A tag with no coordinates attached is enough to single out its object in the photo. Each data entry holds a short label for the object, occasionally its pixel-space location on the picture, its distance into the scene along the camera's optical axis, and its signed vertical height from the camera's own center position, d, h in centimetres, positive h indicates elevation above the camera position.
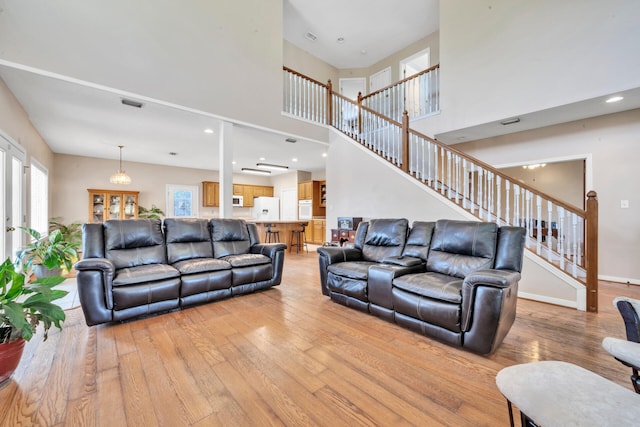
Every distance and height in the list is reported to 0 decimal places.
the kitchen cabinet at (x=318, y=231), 870 -57
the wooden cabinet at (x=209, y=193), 898 +68
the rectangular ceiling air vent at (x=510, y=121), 432 +155
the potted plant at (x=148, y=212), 763 +3
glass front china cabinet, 706 +23
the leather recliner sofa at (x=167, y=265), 257 -61
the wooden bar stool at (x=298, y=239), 761 -75
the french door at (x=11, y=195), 333 +24
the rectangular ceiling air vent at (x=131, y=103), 372 +158
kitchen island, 746 -39
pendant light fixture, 631 +83
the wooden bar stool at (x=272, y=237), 767 -69
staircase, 312 +97
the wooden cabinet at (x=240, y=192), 899 +78
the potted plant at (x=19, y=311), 162 -64
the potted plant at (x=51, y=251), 294 -45
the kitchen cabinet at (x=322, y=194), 917 +68
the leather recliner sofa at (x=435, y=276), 200 -60
